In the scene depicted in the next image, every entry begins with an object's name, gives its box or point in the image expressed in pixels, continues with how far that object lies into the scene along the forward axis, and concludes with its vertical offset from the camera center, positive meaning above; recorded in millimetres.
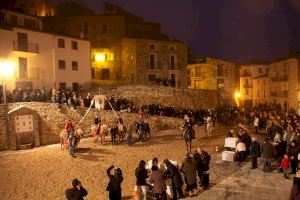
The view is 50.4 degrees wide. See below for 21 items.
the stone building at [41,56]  25844 +3874
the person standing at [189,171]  10664 -2501
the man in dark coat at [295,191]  8500 -2585
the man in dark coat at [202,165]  11484 -2486
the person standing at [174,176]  10430 -2623
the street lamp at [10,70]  24983 +2358
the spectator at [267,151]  13008 -2307
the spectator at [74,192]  8703 -2586
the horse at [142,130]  20938 -2171
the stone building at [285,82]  38938 +1592
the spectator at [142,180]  10328 -2731
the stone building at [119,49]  41875 +6442
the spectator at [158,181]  9984 -2648
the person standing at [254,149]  13586 -2305
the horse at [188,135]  18375 -2256
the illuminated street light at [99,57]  42938 +5520
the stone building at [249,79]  50312 +2623
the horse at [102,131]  20125 -2102
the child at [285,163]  12359 -2669
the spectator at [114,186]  9805 -2724
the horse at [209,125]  21953 -2016
